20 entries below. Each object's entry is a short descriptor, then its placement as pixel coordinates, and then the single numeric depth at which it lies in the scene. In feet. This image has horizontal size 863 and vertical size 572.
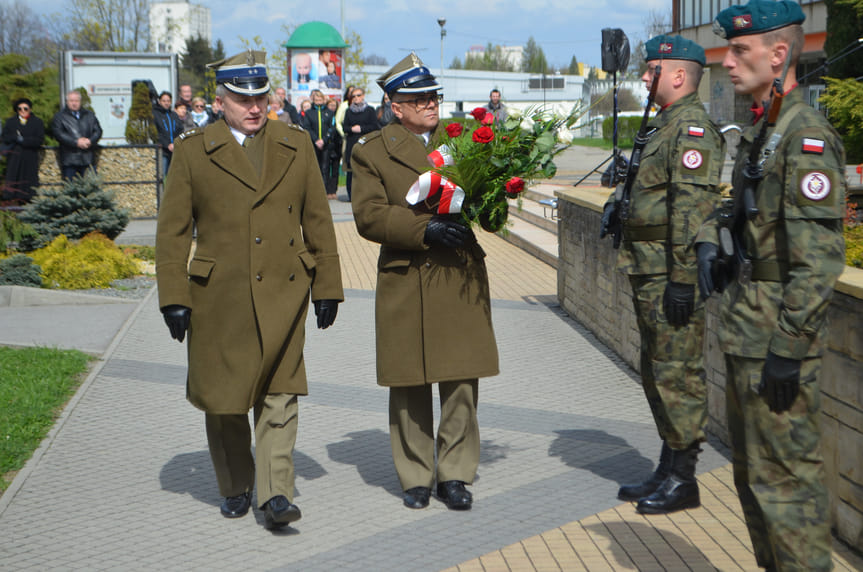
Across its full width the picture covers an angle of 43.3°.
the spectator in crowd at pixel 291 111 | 72.33
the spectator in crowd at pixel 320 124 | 71.00
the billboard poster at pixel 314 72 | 97.91
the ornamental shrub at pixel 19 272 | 38.73
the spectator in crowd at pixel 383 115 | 68.44
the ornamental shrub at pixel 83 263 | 40.63
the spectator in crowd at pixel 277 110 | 66.41
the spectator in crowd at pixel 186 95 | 65.98
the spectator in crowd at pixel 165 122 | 61.98
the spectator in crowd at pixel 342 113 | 69.56
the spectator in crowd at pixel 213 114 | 63.37
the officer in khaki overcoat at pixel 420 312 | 17.46
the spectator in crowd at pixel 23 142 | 56.54
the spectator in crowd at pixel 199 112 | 66.06
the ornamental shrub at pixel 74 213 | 44.78
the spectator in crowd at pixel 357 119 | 67.72
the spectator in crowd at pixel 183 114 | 64.49
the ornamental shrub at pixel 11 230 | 42.22
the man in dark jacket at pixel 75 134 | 57.06
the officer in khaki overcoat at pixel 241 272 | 16.65
